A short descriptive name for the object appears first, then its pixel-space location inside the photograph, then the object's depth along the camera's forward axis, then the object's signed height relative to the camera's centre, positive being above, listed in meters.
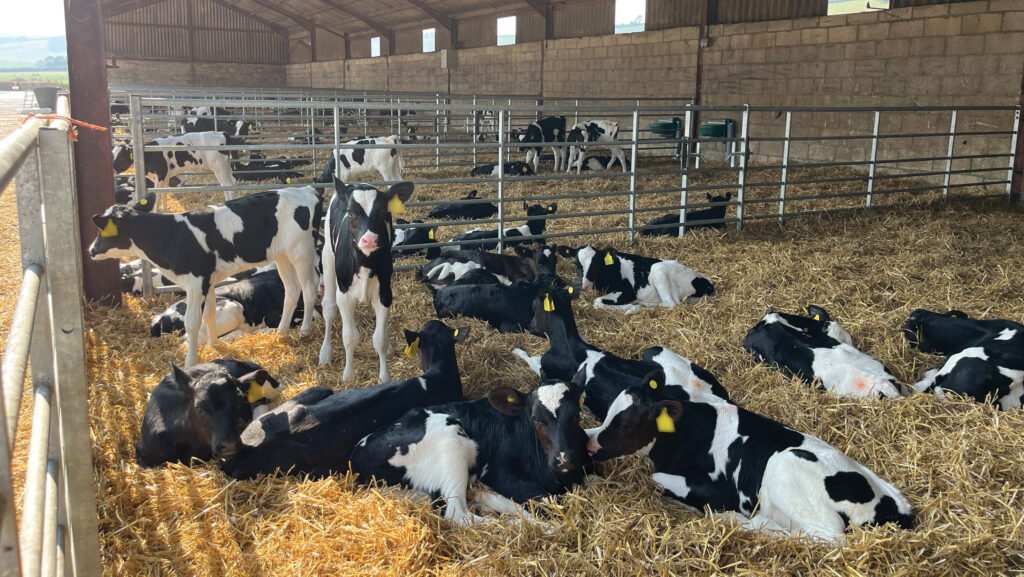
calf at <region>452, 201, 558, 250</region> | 8.32 -0.90
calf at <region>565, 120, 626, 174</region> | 15.60 +0.44
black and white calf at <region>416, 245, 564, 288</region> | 7.23 -1.10
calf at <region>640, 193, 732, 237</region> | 8.90 -0.77
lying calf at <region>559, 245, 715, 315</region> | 6.68 -1.12
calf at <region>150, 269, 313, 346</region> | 5.74 -1.26
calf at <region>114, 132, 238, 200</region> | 10.38 -0.18
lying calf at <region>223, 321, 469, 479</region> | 3.63 -1.36
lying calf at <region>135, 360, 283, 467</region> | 3.69 -1.34
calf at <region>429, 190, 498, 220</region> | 10.46 -0.82
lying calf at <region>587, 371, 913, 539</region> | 3.17 -1.40
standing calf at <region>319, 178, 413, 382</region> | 4.81 -0.68
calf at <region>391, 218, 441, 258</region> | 8.06 -0.95
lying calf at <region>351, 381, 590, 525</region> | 3.52 -1.42
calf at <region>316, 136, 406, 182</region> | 12.23 -0.18
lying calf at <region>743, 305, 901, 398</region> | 4.43 -1.23
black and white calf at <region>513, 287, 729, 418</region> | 4.42 -1.29
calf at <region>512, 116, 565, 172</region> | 16.20 +0.46
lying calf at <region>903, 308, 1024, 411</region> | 4.29 -1.18
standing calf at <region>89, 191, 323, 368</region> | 5.21 -0.66
